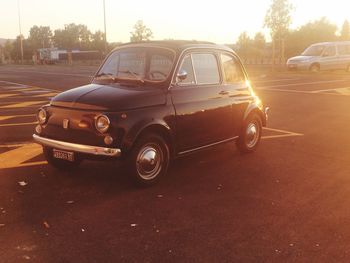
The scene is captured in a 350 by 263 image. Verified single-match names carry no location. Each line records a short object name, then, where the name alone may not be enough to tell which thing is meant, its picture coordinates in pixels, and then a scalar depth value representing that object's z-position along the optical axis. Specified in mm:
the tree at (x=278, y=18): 38281
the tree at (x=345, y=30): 73625
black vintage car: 5477
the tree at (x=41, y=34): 154100
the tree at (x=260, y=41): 79062
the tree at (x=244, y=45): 65812
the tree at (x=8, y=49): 102175
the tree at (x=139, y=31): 69500
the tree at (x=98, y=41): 104912
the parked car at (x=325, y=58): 29578
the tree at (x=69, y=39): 138875
